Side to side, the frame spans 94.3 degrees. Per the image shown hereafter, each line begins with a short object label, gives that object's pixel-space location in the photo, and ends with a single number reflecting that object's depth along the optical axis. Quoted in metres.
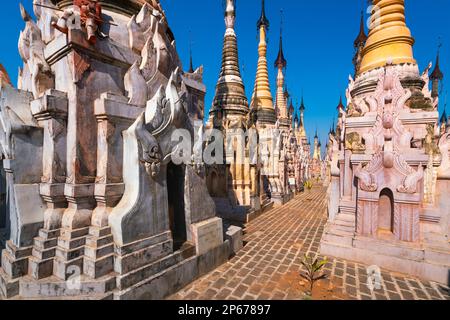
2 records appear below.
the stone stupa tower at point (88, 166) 3.66
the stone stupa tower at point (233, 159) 11.61
